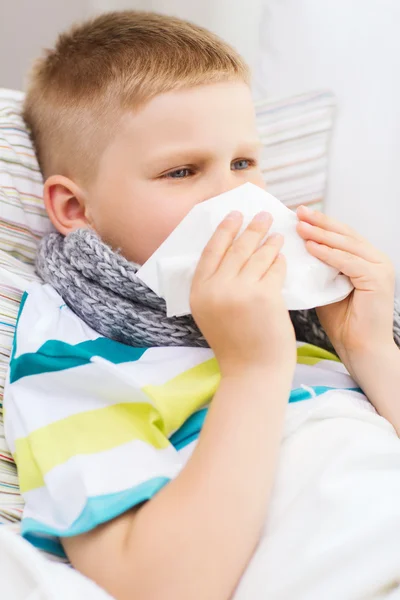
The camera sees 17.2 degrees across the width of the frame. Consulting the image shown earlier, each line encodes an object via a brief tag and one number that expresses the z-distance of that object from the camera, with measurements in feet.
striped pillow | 2.80
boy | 2.38
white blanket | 2.37
